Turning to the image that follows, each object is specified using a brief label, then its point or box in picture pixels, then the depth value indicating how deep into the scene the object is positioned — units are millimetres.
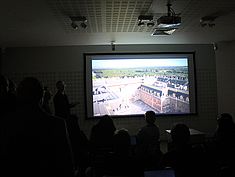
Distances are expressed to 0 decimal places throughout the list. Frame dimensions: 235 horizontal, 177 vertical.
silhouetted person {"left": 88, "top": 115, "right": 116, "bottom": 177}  2716
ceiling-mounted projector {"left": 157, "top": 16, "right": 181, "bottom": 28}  2645
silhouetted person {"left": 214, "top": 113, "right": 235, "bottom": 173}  1973
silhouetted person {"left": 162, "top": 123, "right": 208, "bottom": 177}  1447
